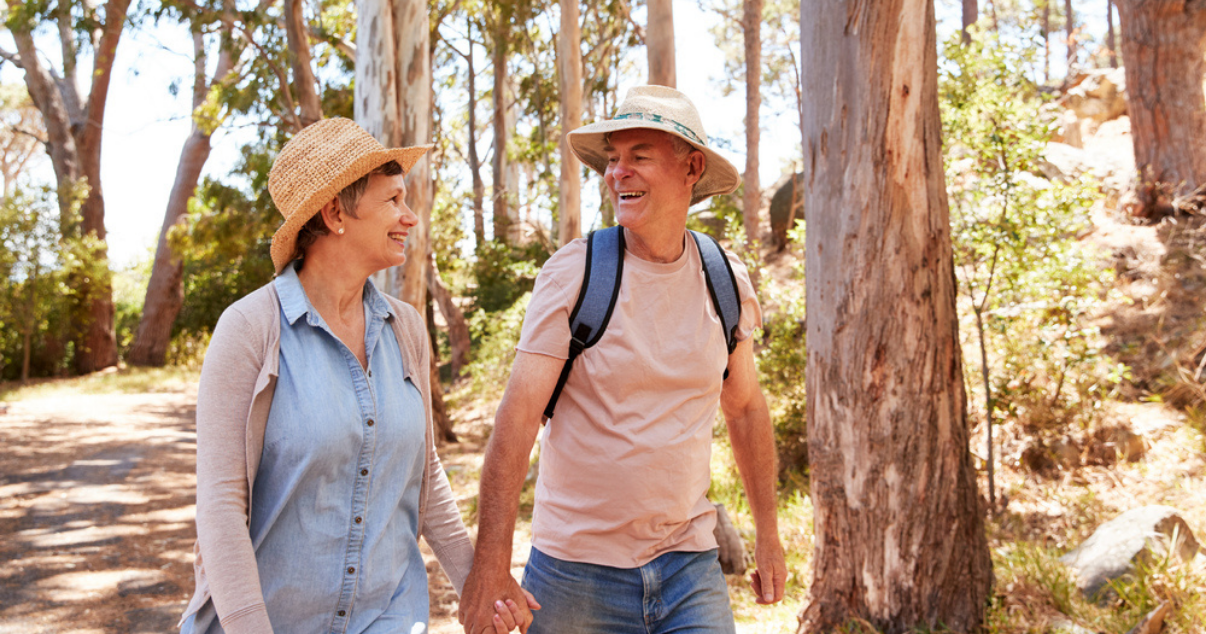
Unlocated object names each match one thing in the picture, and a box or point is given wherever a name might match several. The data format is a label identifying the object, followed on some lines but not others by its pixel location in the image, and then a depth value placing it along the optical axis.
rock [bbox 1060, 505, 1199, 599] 4.75
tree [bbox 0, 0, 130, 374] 20.62
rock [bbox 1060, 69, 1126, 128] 19.22
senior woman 1.83
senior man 2.25
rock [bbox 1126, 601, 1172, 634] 4.08
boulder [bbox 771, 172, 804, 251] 18.69
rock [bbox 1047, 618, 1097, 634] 4.16
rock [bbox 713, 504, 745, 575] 5.95
